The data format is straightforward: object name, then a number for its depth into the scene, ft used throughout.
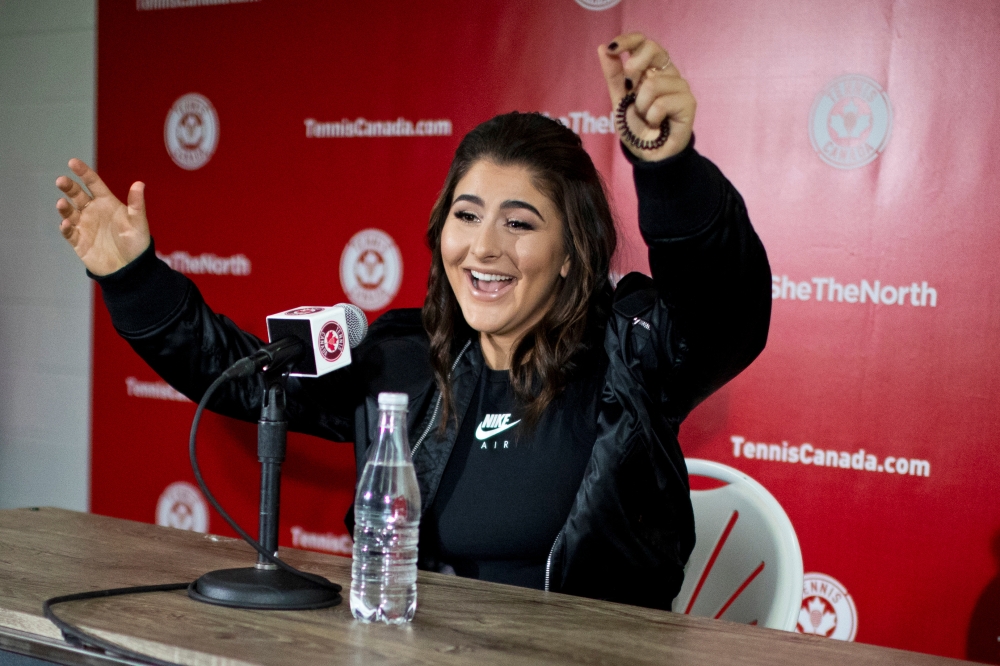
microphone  3.83
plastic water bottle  3.75
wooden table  3.31
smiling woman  4.99
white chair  5.57
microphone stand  3.82
